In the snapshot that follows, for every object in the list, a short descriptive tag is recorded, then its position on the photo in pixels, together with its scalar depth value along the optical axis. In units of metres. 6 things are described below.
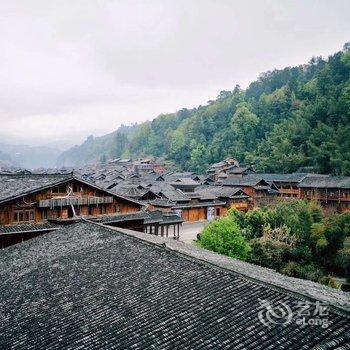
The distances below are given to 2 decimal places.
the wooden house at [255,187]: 61.31
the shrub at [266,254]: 30.34
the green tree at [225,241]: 26.88
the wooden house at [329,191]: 52.56
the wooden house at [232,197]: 58.16
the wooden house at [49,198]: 20.67
